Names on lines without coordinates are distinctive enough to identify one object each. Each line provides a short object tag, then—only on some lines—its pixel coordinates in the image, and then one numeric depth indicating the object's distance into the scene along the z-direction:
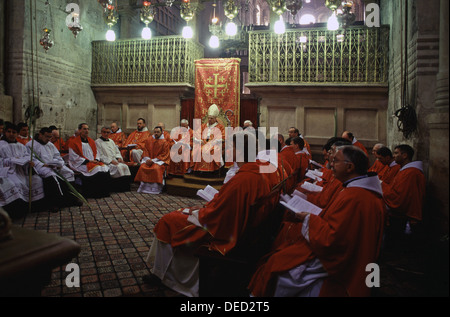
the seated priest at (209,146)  8.31
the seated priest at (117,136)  10.35
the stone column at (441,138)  3.80
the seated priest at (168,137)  9.60
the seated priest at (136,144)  9.30
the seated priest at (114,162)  8.19
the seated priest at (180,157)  8.95
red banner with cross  10.18
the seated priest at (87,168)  7.40
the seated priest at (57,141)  7.79
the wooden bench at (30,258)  1.49
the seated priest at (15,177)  5.70
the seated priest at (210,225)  2.83
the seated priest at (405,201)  4.23
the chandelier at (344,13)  6.91
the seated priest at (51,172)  6.29
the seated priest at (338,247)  2.15
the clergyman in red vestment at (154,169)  8.34
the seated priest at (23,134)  6.90
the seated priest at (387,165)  5.14
